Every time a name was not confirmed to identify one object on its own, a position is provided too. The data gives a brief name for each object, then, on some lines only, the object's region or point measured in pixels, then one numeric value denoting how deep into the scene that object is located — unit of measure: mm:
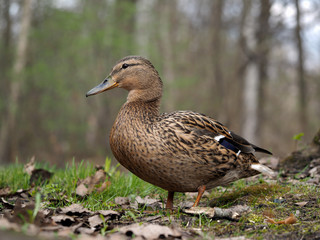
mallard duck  3680
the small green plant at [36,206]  2661
